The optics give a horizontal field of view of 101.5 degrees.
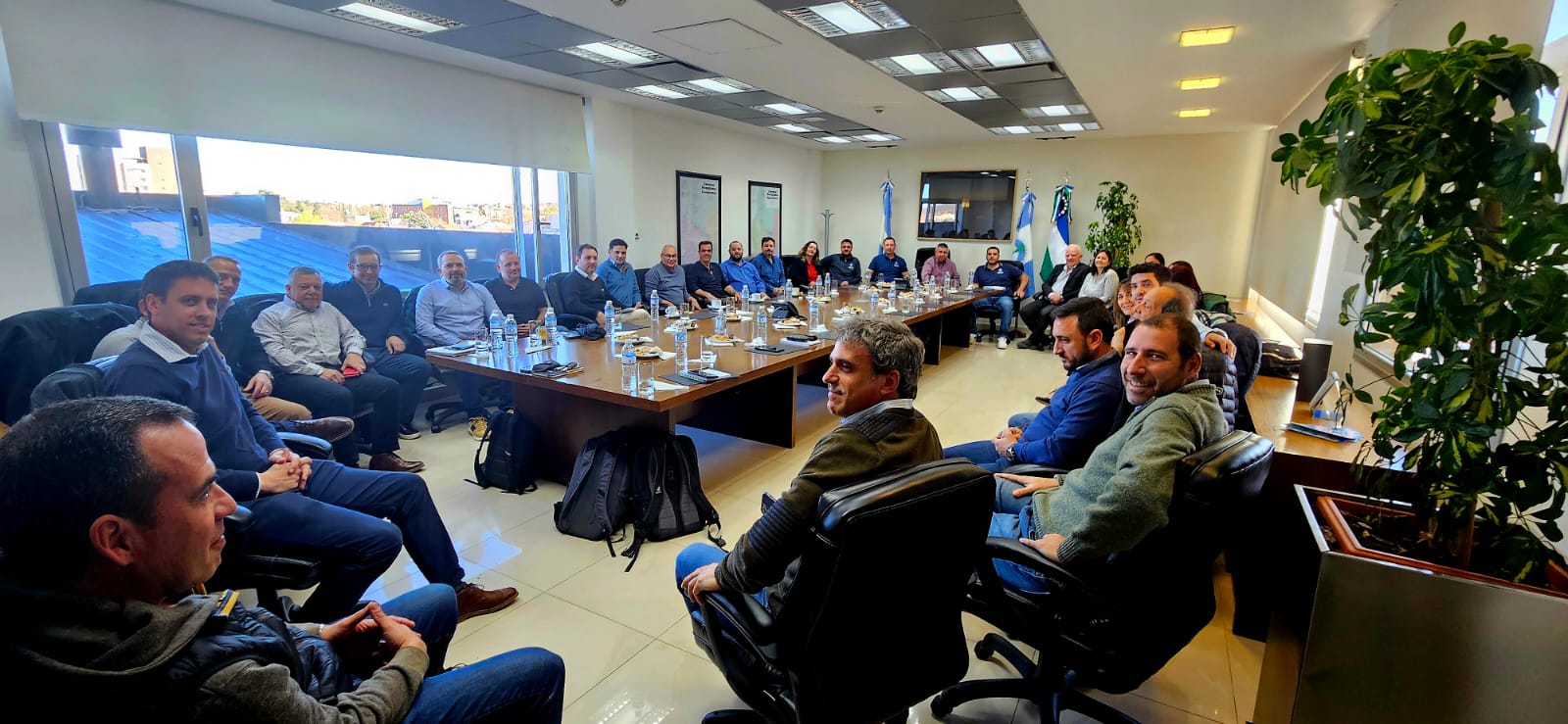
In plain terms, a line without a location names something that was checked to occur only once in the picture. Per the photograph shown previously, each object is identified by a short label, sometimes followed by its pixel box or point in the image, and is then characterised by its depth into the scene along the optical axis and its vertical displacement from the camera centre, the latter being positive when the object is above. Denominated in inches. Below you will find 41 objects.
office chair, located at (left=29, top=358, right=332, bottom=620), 65.5 -35.9
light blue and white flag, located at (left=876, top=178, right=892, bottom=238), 419.5 +13.1
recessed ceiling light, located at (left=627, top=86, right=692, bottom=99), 246.4 +51.0
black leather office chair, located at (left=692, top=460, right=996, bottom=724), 44.0 -29.6
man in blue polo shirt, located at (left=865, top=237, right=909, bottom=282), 372.5 -22.0
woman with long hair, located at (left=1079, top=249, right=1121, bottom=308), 265.6 -20.0
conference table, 117.0 -35.5
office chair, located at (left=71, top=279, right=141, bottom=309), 135.0 -16.7
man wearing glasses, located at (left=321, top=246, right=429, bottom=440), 167.3 -27.8
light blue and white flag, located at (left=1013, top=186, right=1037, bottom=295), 380.8 -4.0
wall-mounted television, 393.7 +15.9
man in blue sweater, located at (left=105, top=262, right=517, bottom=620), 73.8 -32.3
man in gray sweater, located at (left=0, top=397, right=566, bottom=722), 29.6 -18.5
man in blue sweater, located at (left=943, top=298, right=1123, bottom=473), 83.5 -21.8
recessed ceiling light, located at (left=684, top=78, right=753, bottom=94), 231.6 +50.9
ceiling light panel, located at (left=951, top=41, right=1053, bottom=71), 183.0 +51.4
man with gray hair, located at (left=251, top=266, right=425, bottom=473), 142.8 -33.5
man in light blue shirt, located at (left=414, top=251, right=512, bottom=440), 176.6 -25.7
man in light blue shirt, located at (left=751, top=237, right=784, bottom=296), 323.9 -20.4
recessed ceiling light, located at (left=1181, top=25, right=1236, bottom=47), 165.5 +51.2
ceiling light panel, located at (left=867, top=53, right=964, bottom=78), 198.1 +51.6
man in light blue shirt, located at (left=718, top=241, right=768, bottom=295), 307.4 -22.6
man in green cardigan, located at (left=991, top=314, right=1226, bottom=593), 56.0 -20.8
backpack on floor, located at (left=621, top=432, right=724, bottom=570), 111.3 -46.6
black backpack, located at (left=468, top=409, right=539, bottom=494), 129.5 -46.4
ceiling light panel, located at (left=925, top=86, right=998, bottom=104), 241.4 +51.6
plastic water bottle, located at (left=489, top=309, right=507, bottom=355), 141.3 -25.8
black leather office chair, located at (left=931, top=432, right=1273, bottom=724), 54.7 -32.7
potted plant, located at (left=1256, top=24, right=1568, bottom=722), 42.9 -9.9
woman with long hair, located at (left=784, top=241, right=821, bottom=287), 366.3 -23.8
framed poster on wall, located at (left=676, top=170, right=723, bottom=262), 327.3 +7.6
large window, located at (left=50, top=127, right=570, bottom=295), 157.2 +3.4
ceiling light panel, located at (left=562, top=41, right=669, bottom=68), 190.1 +51.2
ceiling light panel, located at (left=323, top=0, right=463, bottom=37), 156.9 +50.7
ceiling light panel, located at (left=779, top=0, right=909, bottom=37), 153.1 +51.6
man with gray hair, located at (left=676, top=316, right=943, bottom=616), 50.5 -18.2
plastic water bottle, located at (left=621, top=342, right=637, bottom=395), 112.4 -27.8
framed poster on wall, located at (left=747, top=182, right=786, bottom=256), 383.6 +9.0
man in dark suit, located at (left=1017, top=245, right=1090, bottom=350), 297.3 -31.0
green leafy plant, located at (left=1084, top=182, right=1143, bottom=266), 348.2 +3.1
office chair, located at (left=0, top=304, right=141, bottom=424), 93.7 -20.0
